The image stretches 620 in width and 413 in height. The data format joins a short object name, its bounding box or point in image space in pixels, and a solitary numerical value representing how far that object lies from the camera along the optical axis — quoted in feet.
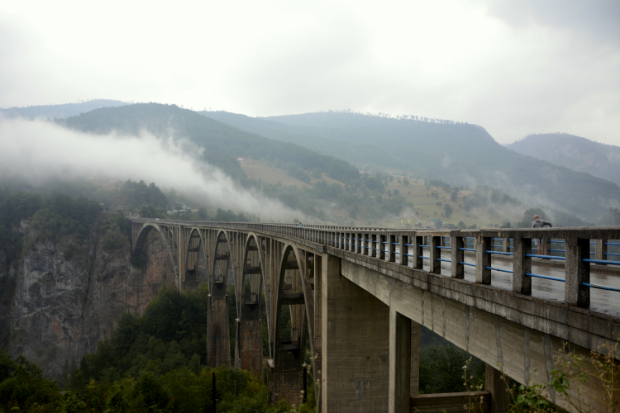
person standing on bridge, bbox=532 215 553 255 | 30.75
